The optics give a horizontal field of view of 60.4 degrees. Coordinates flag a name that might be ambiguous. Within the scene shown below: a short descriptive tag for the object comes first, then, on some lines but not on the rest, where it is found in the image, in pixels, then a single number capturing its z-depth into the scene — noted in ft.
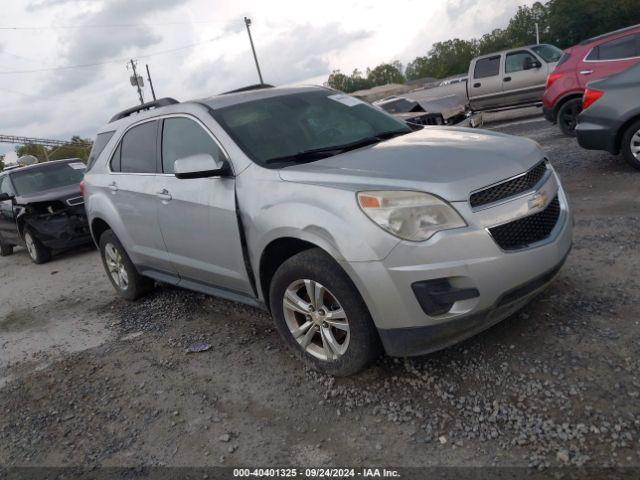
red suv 29.09
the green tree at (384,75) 391.04
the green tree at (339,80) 363.50
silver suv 9.11
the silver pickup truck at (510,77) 45.58
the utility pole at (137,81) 122.72
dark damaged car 29.30
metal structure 183.83
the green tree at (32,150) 215.51
